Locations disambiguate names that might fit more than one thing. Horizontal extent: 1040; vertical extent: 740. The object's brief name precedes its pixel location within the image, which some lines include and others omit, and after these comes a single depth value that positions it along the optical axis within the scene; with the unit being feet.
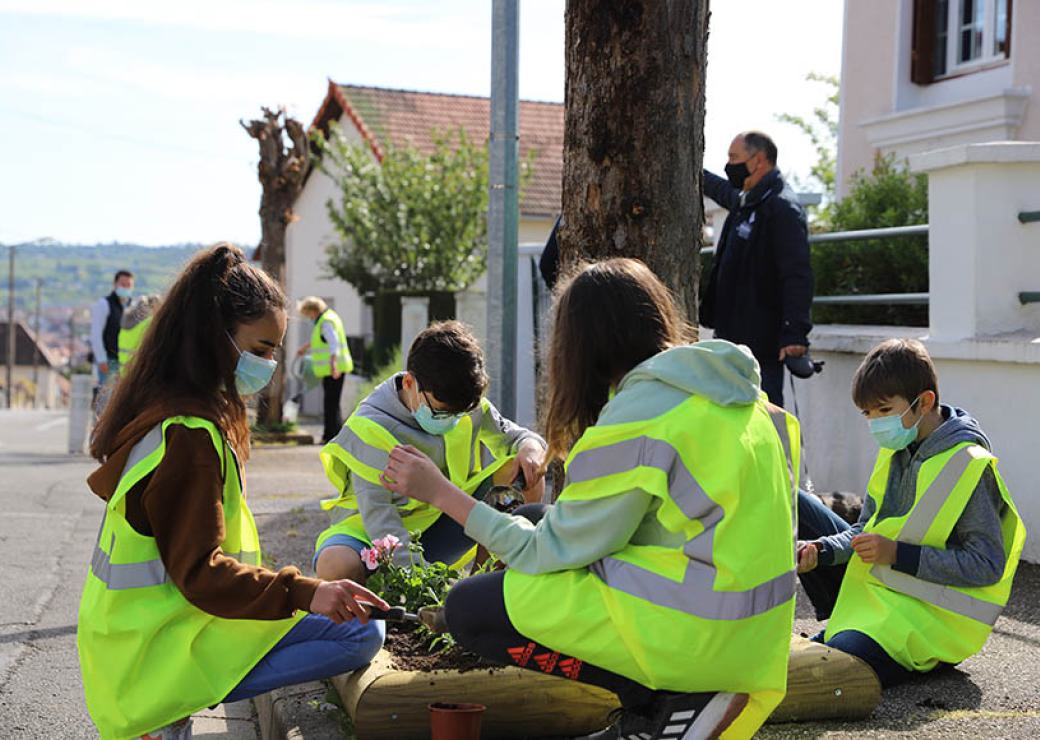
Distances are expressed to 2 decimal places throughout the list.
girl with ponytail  10.85
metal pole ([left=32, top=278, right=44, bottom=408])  279.77
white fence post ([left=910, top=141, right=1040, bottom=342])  23.25
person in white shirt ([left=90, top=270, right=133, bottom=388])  50.44
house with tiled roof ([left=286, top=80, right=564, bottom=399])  109.91
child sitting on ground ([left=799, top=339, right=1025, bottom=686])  14.34
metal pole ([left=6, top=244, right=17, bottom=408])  213.87
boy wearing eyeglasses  14.97
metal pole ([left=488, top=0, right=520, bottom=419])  23.98
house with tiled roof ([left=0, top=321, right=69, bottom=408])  349.41
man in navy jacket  22.38
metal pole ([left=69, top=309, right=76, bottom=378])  262.67
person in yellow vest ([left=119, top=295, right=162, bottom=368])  47.93
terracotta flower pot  11.49
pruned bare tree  60.18
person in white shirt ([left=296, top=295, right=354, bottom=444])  51.57
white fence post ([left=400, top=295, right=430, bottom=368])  56.13
